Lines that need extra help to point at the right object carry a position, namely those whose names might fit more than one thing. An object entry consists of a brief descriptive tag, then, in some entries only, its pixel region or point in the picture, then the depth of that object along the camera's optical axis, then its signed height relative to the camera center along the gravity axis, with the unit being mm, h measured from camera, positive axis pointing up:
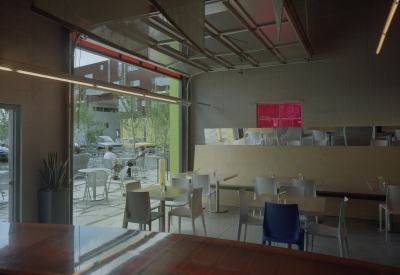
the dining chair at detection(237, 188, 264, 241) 4570 -1230
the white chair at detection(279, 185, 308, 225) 5062 -899
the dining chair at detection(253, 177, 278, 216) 5844 -954
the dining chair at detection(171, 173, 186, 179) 7176 -925
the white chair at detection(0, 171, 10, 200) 4754 -697
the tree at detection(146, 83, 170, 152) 9141 +474
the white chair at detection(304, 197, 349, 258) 3779 -1224
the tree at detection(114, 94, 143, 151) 7402 +581
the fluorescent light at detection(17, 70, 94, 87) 3032 +633
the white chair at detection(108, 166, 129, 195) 7672 -971
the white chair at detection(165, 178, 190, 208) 5914 -1193
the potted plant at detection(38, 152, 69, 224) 4891 -965
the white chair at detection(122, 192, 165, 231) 4582 -1098
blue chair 3643 -1078
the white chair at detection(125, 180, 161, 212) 5338 -883
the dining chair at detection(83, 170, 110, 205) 6973 -994
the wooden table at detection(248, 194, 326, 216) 3904 -944
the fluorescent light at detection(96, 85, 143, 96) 3836 +642
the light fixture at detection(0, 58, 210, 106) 2750 +646
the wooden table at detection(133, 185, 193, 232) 4742 -927
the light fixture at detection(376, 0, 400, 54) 3230 +1498
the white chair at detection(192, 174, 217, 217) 6574 -993
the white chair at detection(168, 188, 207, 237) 4977 -1259
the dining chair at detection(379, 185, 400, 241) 5113 -1093
